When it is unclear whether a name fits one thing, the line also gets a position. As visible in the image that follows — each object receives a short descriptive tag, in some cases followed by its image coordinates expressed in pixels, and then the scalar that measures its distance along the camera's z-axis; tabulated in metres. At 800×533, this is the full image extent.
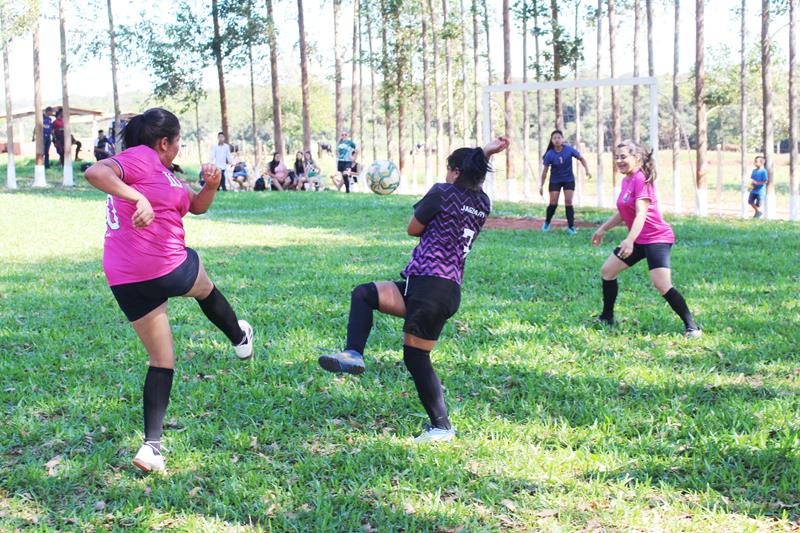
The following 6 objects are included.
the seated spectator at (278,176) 29.28
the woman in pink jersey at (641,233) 7.20
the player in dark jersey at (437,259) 4.49
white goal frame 20.19
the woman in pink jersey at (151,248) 4.21
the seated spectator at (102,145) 31.19
